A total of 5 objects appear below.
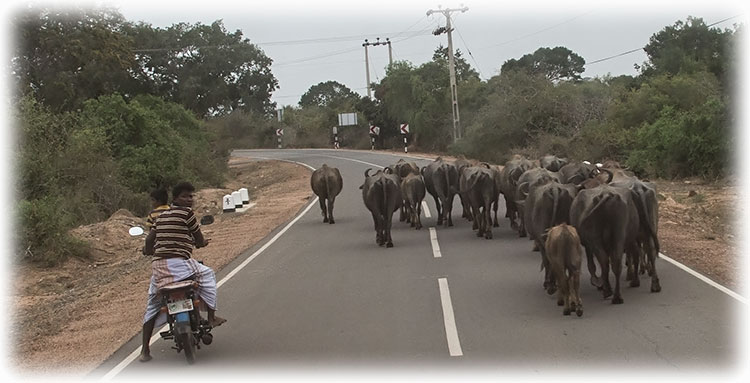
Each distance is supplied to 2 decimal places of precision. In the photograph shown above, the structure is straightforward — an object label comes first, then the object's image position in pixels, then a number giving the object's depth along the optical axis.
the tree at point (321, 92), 118.56
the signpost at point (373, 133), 63.03
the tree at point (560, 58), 90.88
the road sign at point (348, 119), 71.36
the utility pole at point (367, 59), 76.22
